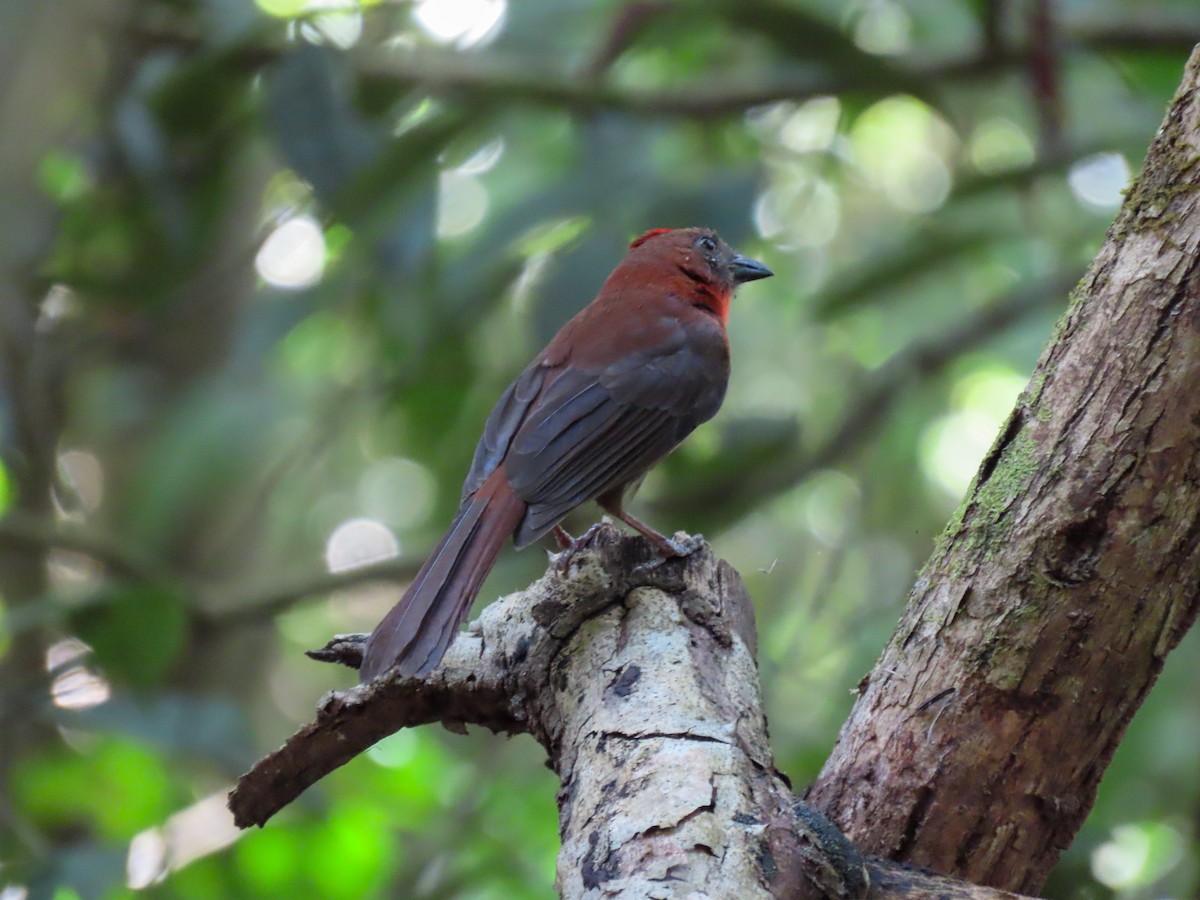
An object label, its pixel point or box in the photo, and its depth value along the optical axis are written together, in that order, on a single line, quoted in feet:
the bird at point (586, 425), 17.74
